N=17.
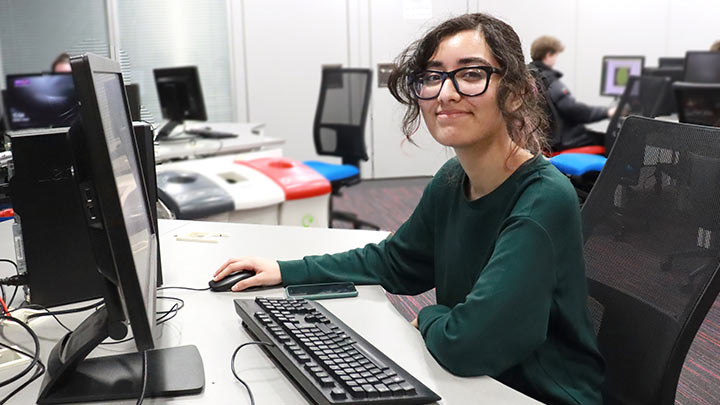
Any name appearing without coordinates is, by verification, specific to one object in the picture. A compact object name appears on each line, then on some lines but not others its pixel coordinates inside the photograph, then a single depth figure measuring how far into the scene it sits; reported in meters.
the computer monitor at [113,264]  0.83
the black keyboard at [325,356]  1.00
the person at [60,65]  5.03
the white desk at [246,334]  1.08
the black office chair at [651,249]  1.21
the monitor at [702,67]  5.93
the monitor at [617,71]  6.13
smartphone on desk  1.51
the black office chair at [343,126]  4.44
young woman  1.14
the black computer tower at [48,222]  1.33
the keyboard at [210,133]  4.37
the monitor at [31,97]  4.12
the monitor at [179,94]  4.38
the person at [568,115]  5.14
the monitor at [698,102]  4.29
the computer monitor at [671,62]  6.50
